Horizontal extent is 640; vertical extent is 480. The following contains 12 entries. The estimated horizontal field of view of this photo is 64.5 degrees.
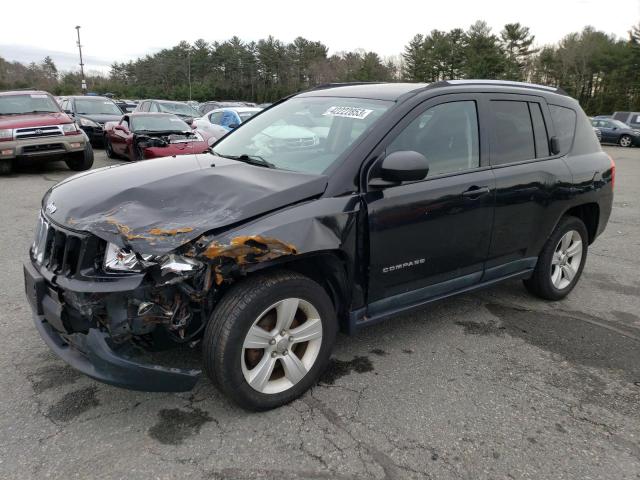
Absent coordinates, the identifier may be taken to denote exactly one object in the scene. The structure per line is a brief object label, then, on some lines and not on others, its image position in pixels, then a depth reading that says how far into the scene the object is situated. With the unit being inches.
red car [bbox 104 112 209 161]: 414.0
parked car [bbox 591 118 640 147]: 1056.2
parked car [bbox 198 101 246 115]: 936.2
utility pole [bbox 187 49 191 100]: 3078.2
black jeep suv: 98.0
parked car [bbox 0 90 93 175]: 408.2
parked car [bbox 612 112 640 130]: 1109.7
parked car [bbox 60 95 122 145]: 609.3
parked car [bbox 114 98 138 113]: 1182.0
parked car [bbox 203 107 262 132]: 539.5
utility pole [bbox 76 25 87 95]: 2602.4
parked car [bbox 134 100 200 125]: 674.8
